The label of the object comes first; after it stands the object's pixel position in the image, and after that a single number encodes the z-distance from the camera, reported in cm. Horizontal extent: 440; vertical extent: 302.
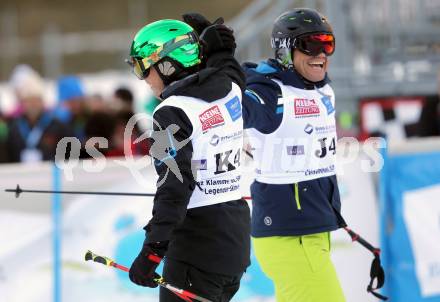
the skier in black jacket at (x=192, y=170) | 711
